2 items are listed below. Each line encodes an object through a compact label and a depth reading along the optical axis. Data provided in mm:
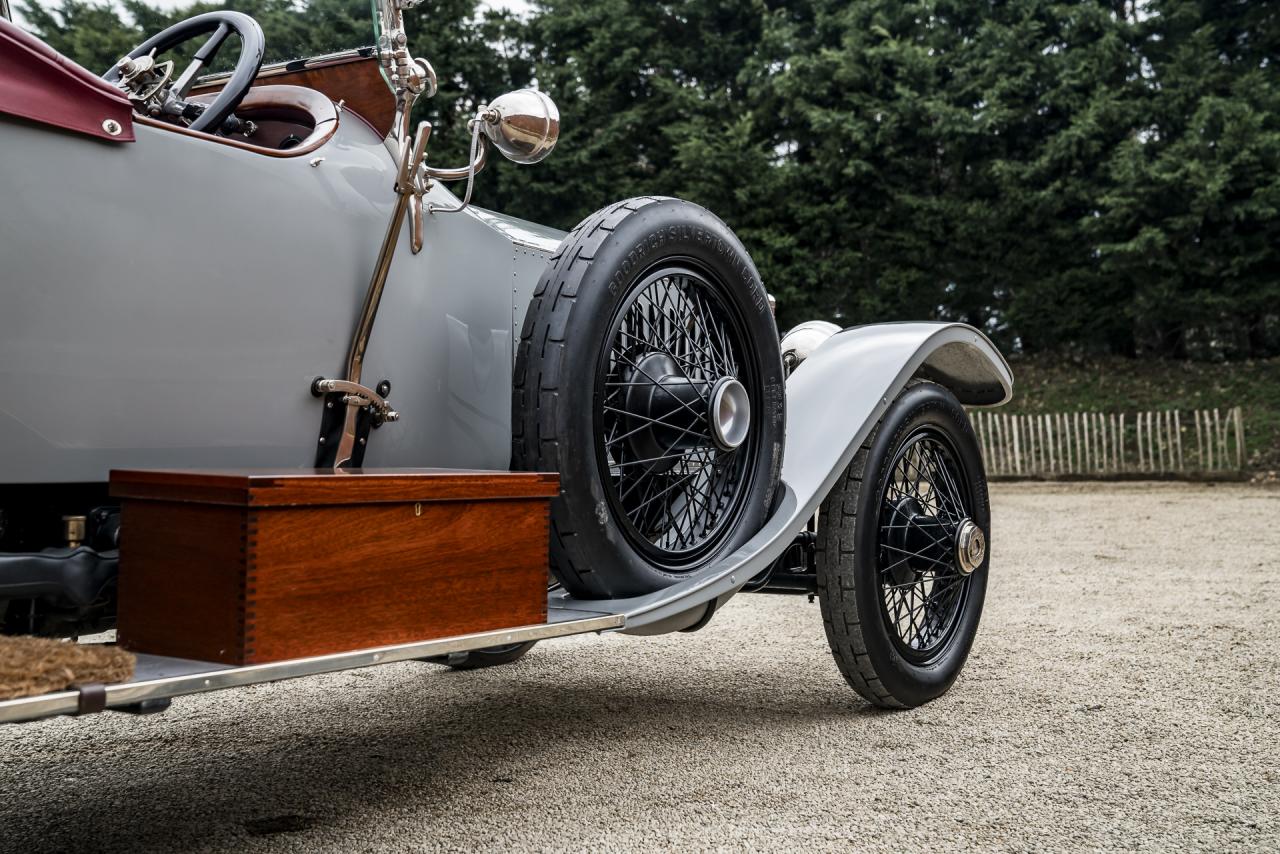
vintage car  1617
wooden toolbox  1494
